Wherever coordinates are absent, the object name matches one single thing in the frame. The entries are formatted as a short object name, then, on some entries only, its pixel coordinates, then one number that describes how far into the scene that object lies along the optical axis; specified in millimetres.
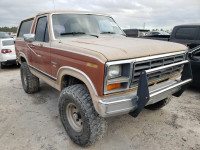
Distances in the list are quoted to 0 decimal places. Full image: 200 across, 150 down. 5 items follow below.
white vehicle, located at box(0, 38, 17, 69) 7805
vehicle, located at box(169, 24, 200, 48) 5366
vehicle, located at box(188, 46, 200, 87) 4504
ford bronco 2041
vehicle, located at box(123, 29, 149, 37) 11797
